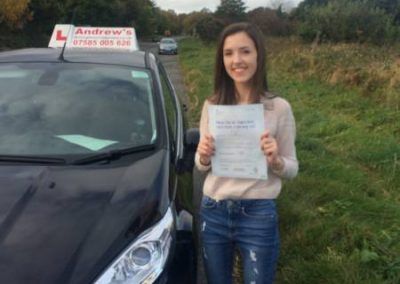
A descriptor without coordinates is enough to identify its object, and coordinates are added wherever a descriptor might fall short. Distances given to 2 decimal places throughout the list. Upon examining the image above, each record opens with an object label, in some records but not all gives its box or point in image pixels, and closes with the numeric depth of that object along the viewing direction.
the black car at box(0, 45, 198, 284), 2.23
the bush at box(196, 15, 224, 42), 45.91
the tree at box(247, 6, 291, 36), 38.48
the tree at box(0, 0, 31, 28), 34.97
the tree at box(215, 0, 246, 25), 48.62
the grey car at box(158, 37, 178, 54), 41.22
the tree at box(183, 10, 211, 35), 49.39
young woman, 2.53
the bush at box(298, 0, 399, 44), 29.72
